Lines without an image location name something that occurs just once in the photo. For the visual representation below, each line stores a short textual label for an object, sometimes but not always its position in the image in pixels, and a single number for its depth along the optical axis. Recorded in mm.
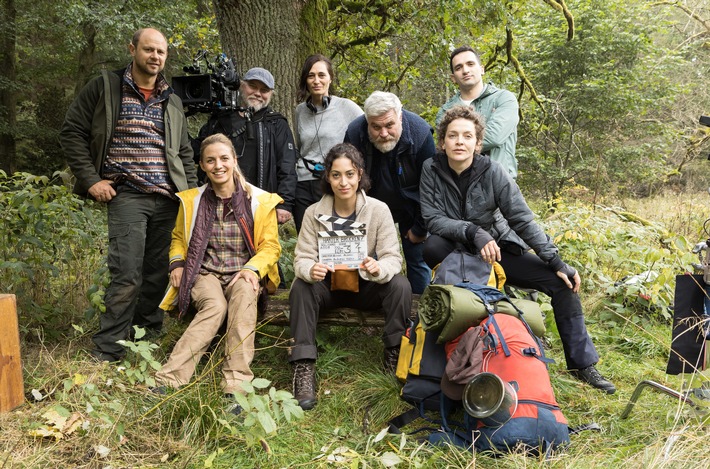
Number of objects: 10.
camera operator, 4121
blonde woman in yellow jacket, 3312
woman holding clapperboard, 3344
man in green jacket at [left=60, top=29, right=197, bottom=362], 3584
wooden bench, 3600
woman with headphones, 4109
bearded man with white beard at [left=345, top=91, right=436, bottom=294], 3623
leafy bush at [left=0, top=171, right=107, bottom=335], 3939
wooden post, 2822
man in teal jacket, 3846
